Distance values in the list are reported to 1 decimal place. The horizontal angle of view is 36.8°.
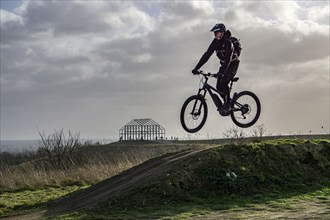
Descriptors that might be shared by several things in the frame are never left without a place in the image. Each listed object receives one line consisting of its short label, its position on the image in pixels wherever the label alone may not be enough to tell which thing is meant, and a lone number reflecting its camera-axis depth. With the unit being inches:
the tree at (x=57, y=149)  1379.2
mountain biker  557.0
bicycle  553.0
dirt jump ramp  624.1
